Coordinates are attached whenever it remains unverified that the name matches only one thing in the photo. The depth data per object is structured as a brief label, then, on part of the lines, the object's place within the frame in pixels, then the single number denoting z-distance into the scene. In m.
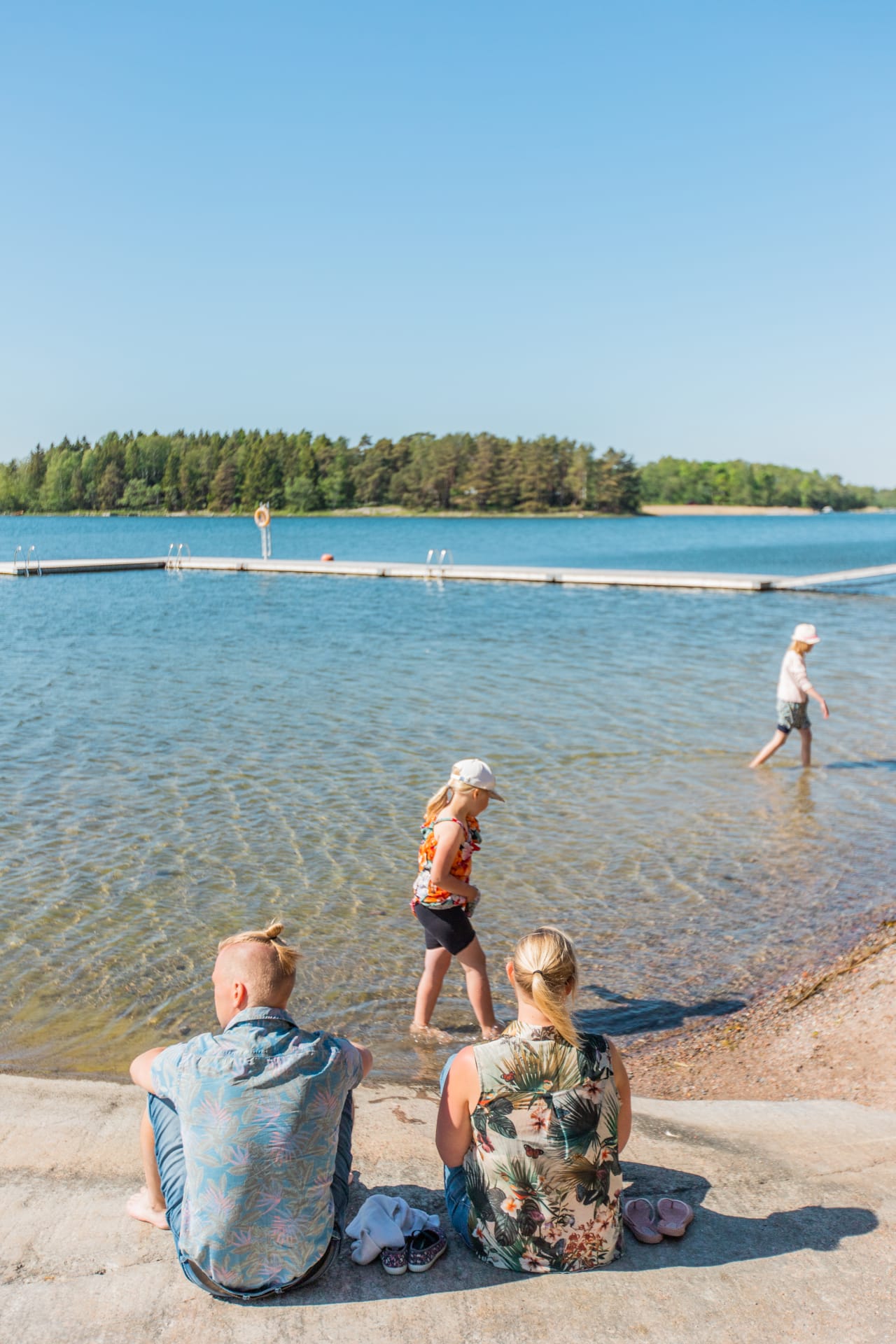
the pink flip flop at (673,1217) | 3.26
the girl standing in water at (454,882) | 5.04
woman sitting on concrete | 2.97
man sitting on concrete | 2.81
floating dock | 37.12
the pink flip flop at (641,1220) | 3.25
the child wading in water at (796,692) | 11.08
